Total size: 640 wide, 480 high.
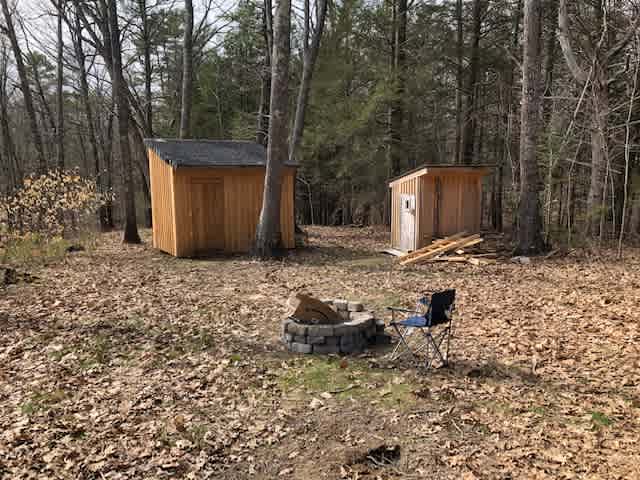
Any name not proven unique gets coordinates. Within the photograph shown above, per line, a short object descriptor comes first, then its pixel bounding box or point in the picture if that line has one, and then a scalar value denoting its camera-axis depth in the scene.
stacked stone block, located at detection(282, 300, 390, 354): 5.41
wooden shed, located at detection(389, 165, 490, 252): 12.29
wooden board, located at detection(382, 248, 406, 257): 12.68
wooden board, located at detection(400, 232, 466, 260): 11.76
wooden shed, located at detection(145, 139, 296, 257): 12.21
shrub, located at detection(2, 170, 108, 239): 10.88
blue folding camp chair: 4.69
